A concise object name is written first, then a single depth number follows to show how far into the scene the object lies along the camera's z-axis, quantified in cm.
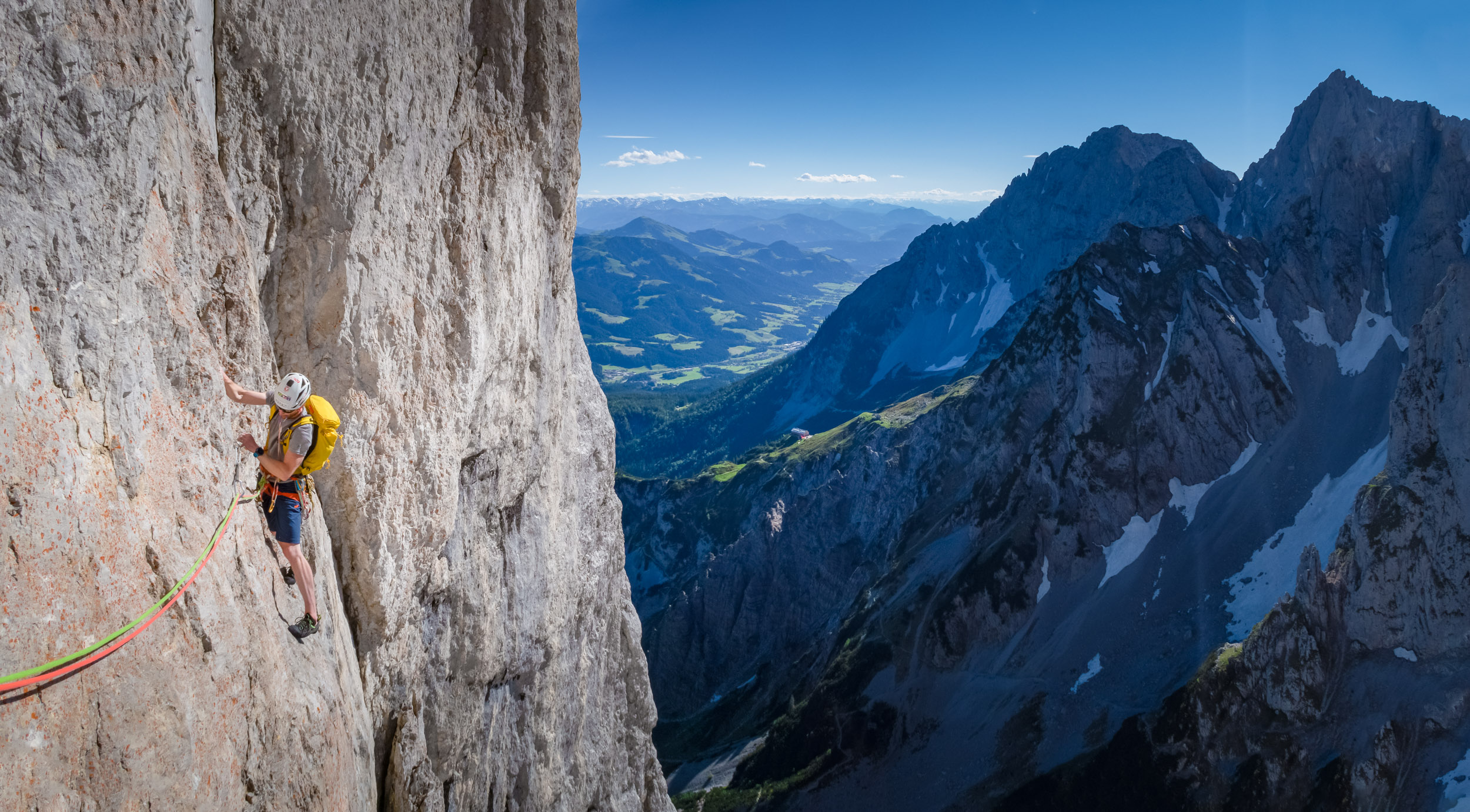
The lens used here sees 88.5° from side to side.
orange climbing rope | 622
